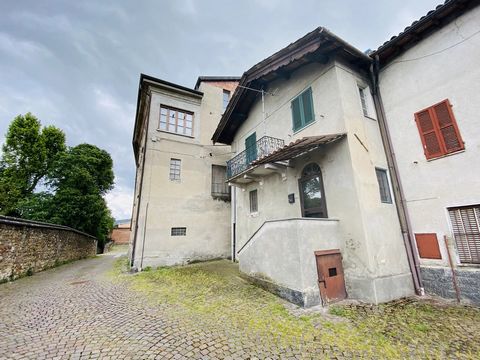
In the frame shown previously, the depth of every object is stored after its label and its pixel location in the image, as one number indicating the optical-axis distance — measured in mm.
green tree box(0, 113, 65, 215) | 18062
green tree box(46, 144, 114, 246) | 17891
